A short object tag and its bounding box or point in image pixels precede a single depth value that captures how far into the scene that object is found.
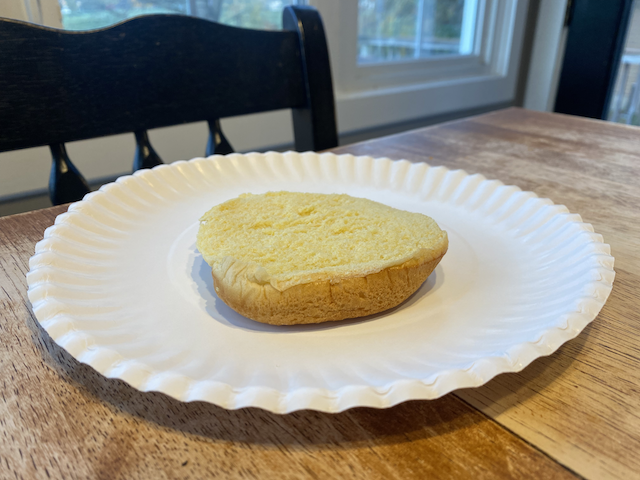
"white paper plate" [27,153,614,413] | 0.15
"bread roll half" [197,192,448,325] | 0.19
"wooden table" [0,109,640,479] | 0.14
